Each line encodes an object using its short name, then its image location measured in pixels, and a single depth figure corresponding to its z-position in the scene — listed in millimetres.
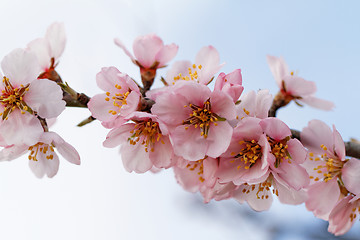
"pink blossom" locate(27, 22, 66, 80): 647
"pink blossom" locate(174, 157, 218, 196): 615
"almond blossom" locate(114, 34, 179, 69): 656
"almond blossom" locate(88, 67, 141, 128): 607
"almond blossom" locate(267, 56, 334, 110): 680
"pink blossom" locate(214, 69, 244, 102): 599
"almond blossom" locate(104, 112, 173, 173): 615
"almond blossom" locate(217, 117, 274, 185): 602
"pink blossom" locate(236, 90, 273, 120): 611
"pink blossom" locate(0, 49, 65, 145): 606
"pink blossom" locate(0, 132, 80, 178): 614
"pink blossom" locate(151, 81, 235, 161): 602
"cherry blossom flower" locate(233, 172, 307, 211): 627
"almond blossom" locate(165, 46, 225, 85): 621
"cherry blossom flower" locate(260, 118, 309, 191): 604
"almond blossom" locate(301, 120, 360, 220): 626
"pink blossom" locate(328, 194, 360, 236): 627
